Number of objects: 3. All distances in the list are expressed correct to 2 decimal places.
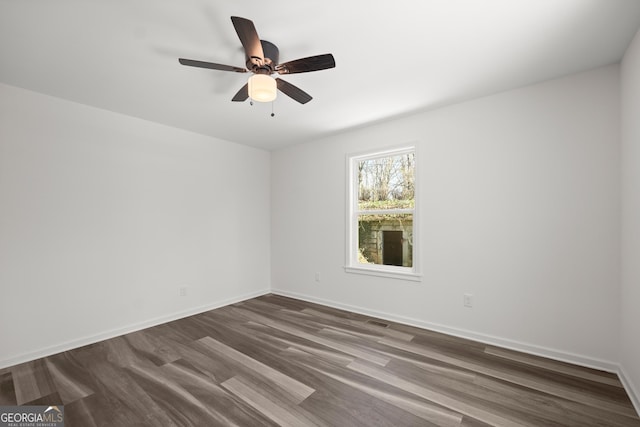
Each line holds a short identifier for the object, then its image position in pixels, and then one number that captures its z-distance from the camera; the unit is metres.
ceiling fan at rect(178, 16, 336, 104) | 1.72
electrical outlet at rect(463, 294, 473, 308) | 2.87
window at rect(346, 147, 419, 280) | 3.44
